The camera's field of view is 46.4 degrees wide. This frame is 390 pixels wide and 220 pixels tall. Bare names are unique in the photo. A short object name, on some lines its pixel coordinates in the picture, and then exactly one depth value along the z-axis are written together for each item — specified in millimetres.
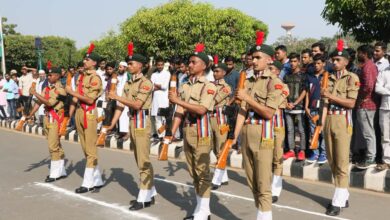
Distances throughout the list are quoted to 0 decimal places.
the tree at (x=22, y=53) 48656
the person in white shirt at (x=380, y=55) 7270
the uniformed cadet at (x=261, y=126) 4434
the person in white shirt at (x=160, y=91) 10820
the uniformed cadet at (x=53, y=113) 7547
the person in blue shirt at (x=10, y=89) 17000
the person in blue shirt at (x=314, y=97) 7641
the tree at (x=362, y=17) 13195
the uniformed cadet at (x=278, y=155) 6109
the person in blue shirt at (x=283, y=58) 8531
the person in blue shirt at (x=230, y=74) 8977
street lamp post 20114
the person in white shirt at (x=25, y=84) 16516
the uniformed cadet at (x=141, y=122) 5977
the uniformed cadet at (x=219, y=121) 6824
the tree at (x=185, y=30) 32438
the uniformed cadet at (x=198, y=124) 5152
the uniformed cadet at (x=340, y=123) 5535
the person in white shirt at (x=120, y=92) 11109
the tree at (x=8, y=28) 66000
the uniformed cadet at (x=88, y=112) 6797
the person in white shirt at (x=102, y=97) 11955
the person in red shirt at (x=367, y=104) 6863
